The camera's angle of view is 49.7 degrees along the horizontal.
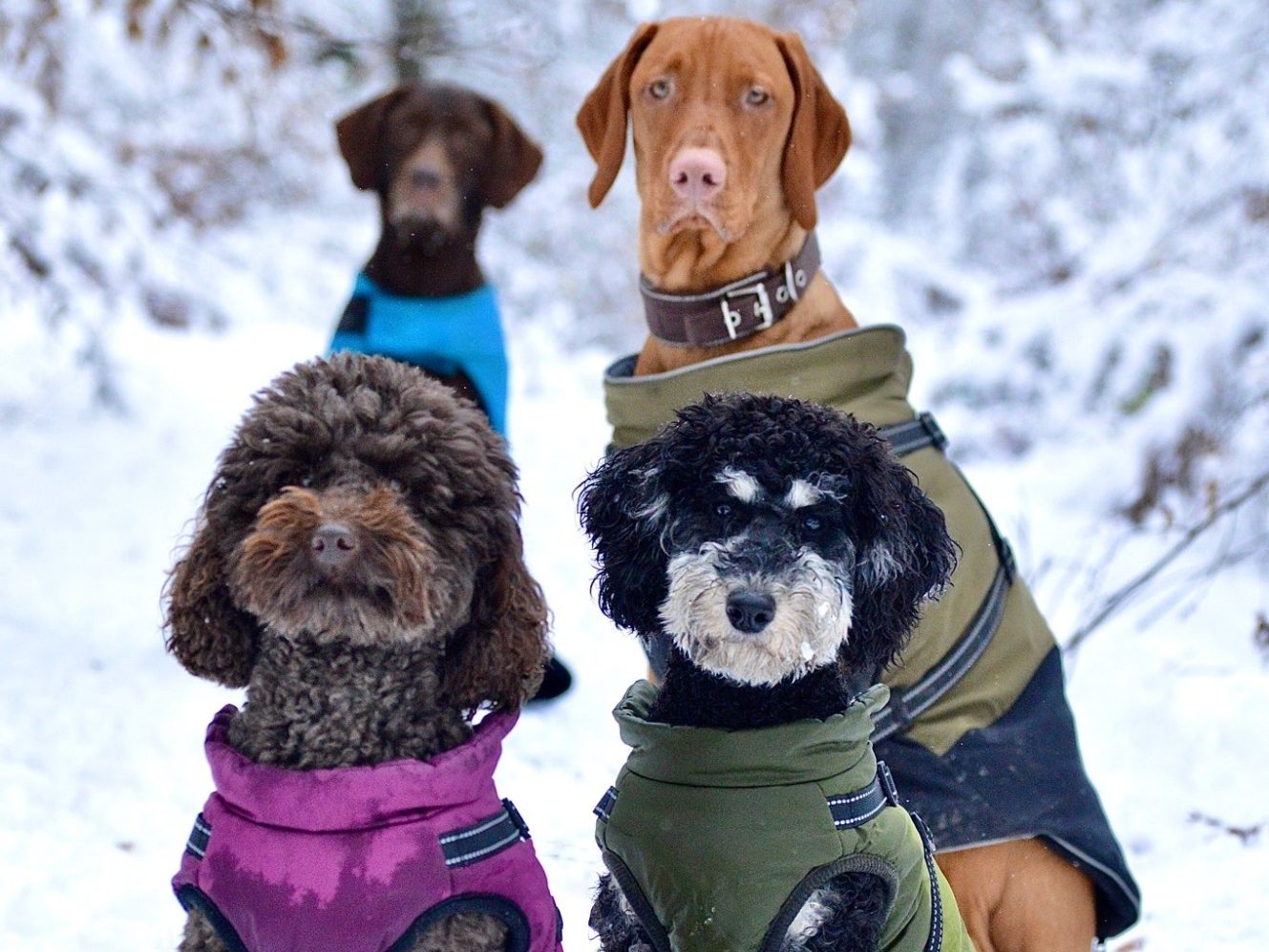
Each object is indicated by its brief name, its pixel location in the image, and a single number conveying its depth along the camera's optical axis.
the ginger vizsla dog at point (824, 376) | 3.07
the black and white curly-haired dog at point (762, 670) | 2.40
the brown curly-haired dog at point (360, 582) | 2.51
